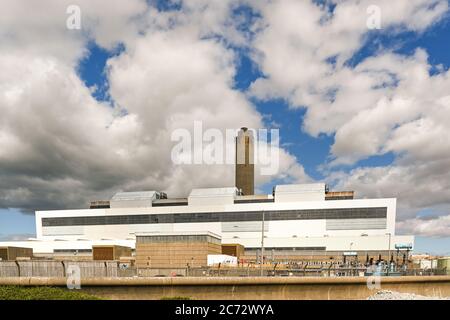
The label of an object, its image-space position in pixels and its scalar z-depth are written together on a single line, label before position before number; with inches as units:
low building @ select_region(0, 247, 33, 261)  2279.8
